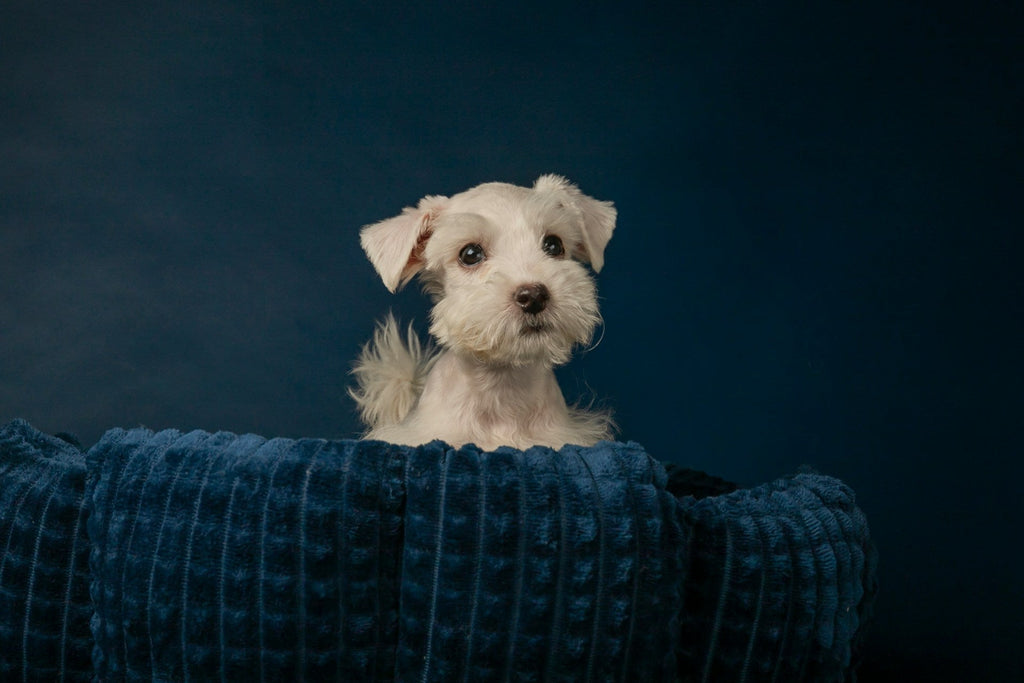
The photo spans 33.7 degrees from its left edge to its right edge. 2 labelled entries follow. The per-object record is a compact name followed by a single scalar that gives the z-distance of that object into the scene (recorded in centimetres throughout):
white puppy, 89
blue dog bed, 73
